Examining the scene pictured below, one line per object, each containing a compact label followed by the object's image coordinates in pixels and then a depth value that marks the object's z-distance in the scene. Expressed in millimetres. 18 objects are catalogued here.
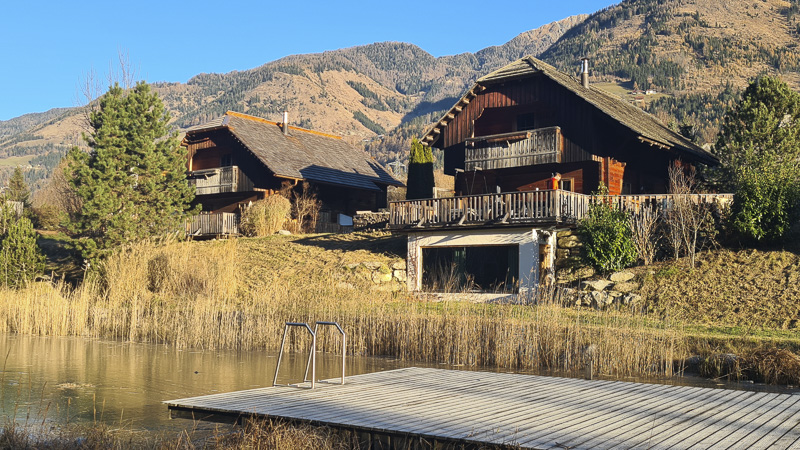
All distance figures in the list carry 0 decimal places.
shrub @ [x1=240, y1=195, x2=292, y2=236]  38594
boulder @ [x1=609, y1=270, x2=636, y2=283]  24359
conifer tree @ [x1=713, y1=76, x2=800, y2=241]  31859
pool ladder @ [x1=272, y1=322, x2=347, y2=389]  12223
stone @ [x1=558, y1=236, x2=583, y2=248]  26969
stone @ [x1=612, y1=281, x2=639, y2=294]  23672
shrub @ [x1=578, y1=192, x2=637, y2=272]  25078
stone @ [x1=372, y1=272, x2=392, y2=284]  28391
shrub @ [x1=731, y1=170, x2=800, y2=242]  24219
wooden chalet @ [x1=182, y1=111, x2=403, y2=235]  42691
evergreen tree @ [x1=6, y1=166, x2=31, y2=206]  56688
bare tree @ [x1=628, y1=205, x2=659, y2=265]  25703
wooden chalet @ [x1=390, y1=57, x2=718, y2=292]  27125
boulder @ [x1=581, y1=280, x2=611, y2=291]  23984
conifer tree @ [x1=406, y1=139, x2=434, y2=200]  45000
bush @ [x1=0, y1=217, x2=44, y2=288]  30578
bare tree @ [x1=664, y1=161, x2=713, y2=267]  25128
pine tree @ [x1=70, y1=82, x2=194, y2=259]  33969
